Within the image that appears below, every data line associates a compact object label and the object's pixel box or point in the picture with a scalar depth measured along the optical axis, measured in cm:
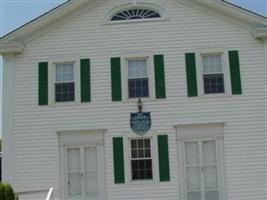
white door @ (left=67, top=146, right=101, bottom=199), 1600
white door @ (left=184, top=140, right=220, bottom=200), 1567
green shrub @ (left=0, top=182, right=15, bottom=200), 1169
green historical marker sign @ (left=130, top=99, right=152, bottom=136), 1600
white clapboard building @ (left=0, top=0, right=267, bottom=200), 1580
